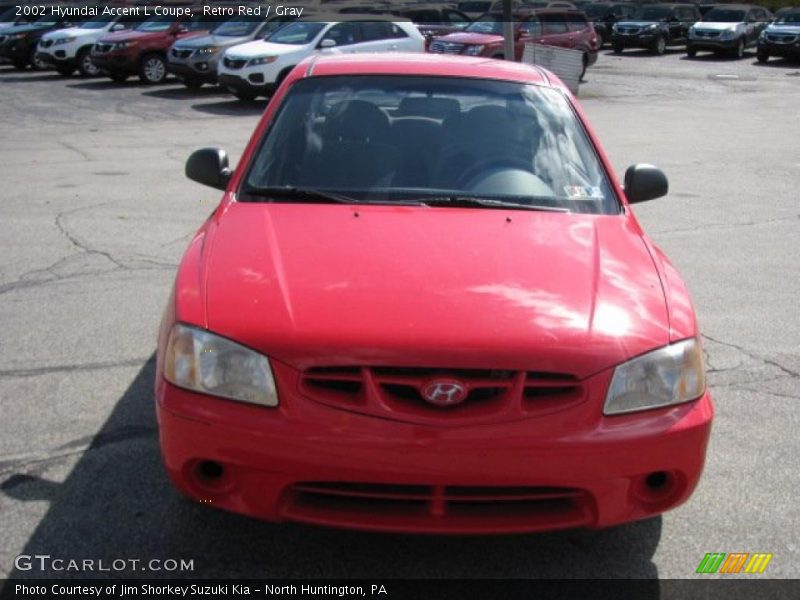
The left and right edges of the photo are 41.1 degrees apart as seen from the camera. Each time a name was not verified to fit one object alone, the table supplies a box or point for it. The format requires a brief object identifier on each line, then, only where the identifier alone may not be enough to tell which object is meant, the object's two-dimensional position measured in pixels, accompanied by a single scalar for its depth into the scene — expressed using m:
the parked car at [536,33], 24.48
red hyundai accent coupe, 3.17
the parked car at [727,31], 35.62
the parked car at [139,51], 24.48
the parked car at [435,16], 28.57
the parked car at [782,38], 33.28
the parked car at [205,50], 22.81
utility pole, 18.36
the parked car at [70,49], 26.42
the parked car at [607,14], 40.31
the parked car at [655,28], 37.69
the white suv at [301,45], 20.39
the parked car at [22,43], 28.80
